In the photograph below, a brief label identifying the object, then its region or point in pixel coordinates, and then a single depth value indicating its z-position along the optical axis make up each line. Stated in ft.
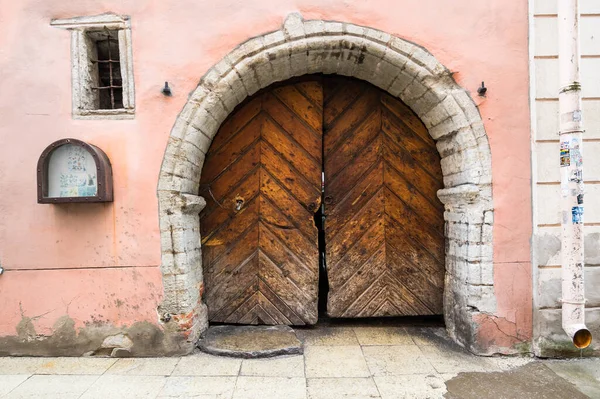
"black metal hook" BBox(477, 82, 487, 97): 9.18
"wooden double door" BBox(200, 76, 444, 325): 10.72
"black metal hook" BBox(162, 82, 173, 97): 9.05
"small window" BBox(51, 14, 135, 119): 9.17
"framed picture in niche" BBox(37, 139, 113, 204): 8.72
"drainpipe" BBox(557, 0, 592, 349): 8.30
